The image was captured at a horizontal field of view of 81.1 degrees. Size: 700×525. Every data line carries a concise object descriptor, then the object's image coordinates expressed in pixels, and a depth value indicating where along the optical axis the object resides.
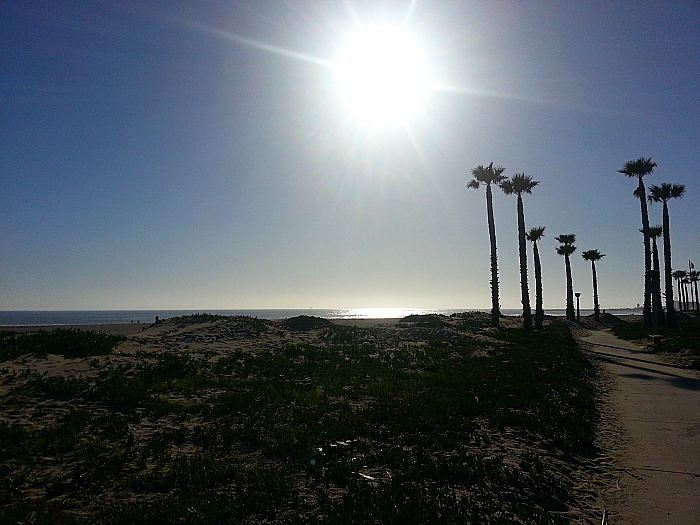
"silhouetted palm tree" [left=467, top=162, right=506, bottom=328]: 39.94
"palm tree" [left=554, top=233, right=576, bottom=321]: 57.97
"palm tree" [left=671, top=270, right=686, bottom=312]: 97.31
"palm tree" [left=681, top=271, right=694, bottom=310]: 100.81
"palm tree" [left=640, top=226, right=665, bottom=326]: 27.28
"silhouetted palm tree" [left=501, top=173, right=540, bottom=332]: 36.50
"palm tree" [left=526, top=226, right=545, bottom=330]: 39.88
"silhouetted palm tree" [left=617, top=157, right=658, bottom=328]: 38.78
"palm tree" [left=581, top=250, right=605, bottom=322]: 61.94
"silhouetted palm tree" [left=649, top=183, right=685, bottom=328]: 41.34
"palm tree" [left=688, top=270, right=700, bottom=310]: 99.89
